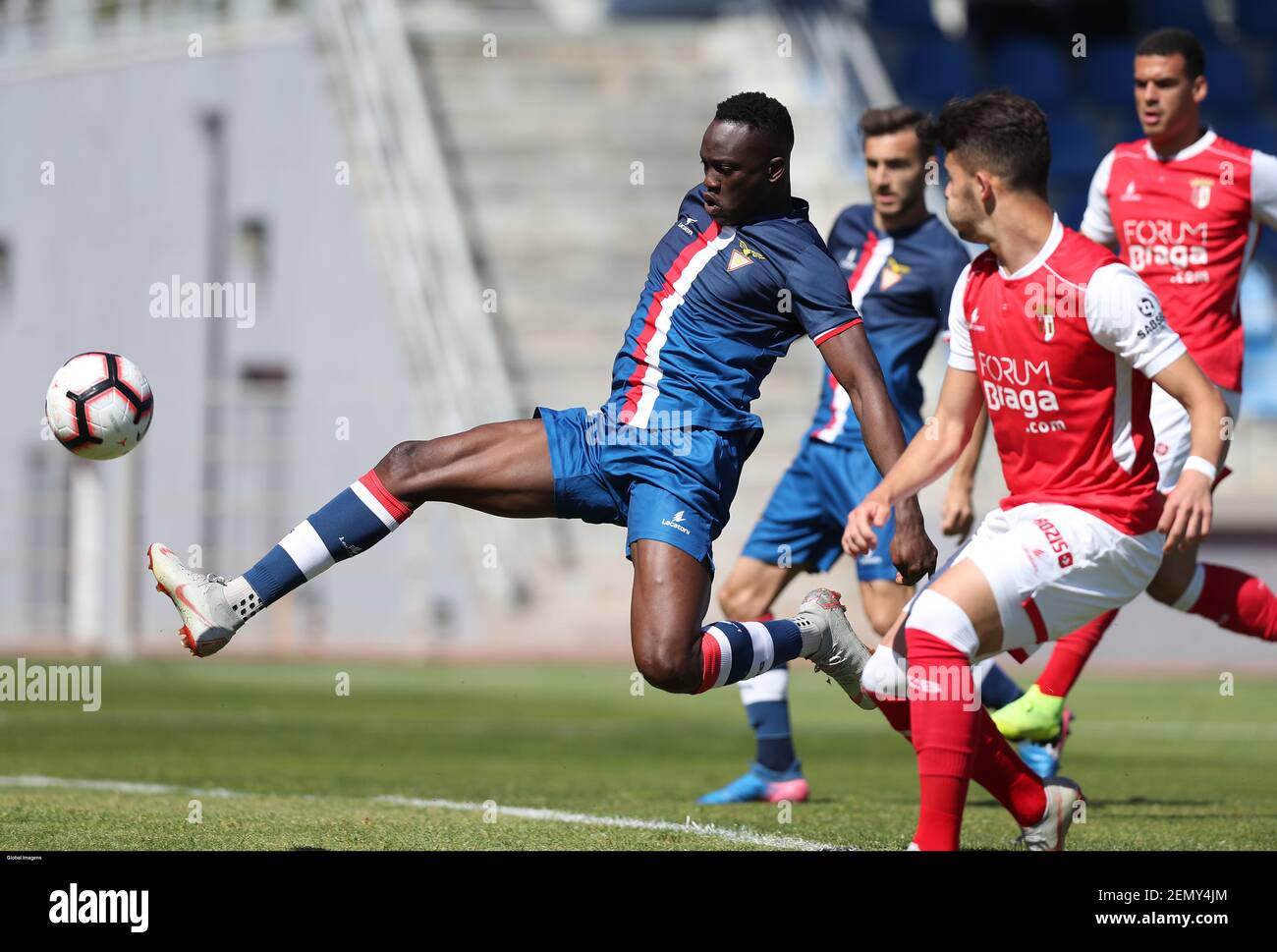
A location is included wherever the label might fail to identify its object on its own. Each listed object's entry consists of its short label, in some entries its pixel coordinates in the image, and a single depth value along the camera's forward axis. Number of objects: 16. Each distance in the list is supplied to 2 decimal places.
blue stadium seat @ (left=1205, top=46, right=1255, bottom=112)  22.02
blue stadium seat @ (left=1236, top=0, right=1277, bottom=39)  23.53
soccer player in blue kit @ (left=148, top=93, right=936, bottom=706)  5.29
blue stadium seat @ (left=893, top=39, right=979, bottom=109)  21.69
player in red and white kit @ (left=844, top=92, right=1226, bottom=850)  4.59
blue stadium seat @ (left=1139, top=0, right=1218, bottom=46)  23.55
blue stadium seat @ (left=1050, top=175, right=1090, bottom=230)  20.94
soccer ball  5.89
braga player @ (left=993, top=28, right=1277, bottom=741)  6.56
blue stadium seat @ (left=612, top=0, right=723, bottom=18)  24.25
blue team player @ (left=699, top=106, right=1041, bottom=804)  6.84
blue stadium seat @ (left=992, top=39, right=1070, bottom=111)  22.08
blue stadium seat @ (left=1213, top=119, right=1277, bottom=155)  21.27
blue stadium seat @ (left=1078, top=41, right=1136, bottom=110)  22.39
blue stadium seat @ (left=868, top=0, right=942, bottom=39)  22.80
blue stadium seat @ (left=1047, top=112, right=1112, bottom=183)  21.08
